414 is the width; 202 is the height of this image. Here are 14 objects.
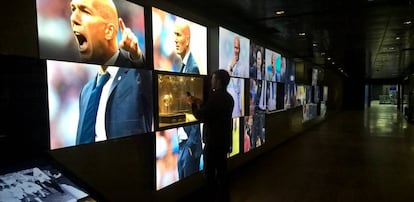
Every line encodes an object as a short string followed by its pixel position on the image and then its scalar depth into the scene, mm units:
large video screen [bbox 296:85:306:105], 9092
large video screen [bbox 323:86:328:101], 13723
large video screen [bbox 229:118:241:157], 4876
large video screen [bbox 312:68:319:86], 11144
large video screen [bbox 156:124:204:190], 3226
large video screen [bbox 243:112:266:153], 5387
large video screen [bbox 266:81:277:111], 6371
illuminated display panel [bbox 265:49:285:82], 6383
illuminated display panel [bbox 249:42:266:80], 5539
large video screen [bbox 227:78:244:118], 4770
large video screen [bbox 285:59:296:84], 7910
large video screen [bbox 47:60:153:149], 2076
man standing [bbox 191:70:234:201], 3016
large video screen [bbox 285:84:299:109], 7838
